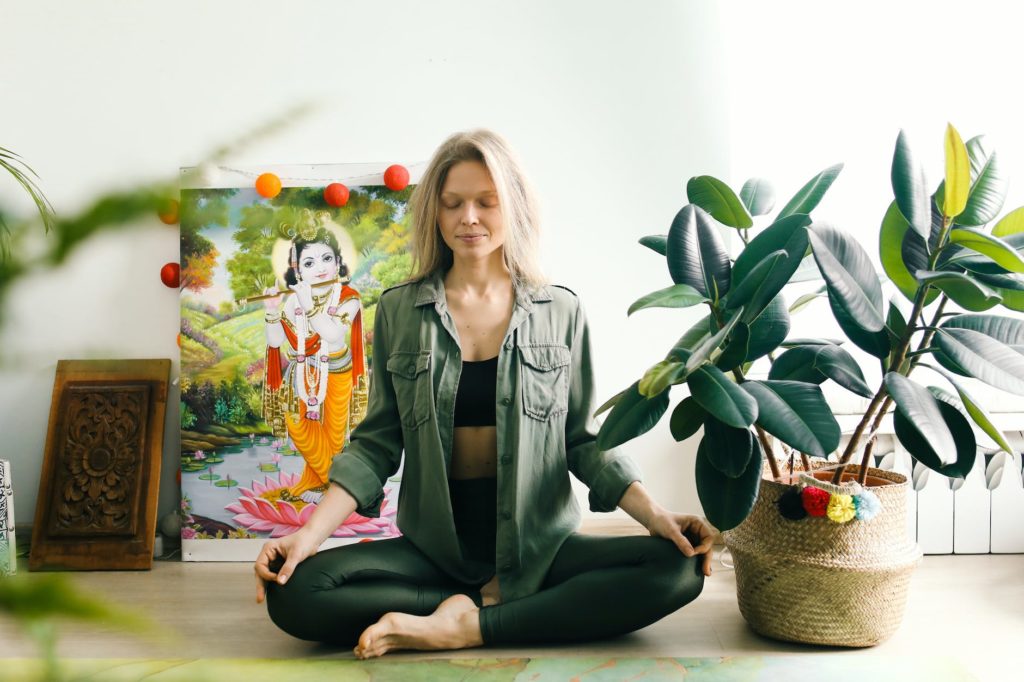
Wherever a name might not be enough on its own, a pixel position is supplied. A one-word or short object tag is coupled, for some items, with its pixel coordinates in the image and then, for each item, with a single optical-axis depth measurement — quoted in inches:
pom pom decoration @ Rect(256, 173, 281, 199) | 103.3
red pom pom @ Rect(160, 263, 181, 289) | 105.0
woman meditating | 71.7
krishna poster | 104.0
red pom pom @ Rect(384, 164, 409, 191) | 103.5
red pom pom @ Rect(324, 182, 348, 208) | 103.9
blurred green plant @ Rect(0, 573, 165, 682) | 7.7
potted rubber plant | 64.2
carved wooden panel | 100.0
